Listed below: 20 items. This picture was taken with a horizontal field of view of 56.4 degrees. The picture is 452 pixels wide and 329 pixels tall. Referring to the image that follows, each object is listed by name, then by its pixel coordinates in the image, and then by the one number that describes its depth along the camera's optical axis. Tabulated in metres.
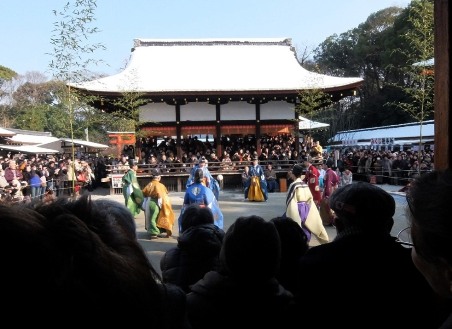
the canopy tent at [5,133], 20.80
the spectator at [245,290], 1.71
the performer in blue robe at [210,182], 9.94
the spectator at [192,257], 2.53
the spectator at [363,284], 1.74
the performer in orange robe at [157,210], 8.18
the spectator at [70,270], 0.60
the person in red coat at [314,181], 8.52
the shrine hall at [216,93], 17.75
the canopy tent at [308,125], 23.69
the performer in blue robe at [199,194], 7.08
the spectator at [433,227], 0.97
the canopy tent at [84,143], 28.98
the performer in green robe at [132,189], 8.92
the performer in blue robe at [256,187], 13.88
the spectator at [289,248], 2.39
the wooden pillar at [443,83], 1.81
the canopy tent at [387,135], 24.79
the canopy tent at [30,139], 26.50
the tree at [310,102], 17.65
